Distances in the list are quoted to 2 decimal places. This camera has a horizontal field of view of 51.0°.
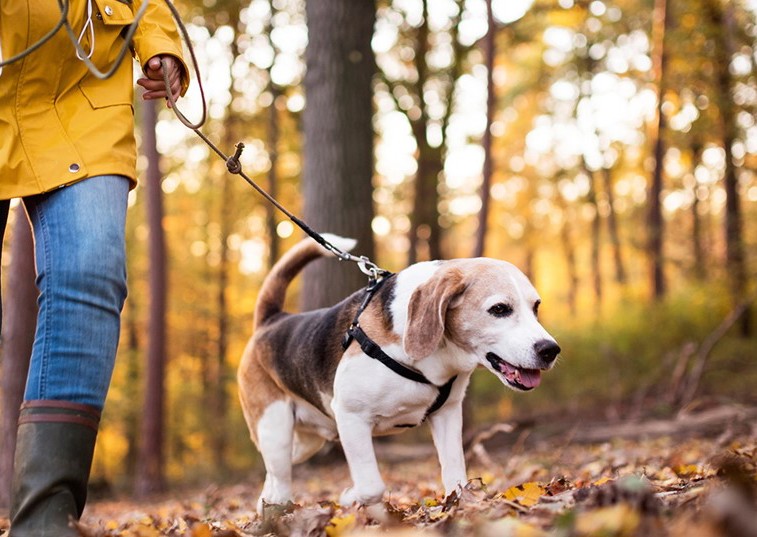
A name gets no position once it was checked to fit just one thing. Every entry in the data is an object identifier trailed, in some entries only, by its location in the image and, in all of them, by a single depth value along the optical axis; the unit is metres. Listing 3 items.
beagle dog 3.52
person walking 2.54
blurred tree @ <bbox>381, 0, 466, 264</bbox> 15.47
